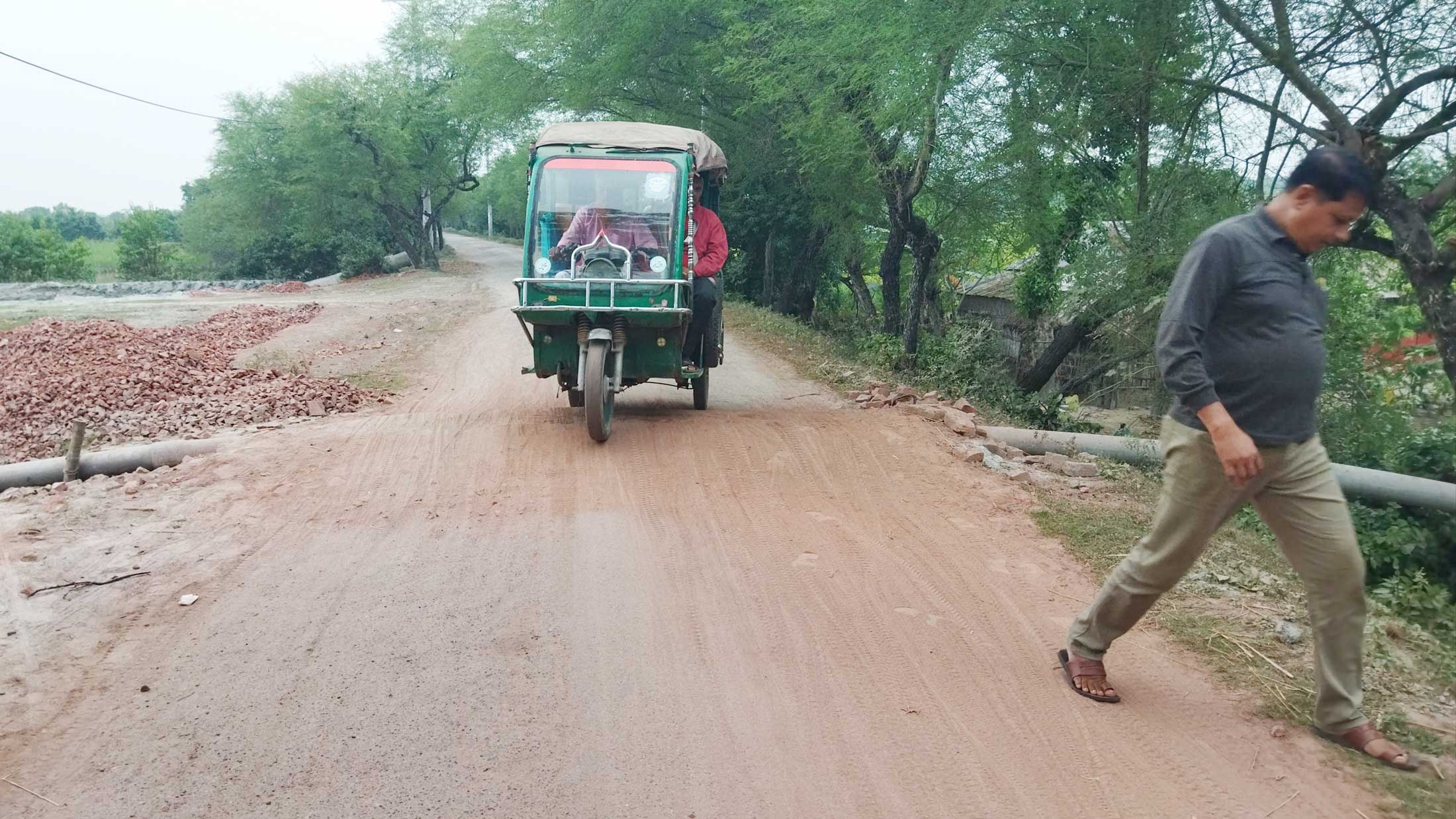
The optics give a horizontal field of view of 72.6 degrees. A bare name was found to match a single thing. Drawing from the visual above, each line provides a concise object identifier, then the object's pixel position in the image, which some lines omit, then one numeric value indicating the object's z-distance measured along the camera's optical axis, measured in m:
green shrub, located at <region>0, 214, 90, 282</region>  34.72
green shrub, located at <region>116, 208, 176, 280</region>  39.09
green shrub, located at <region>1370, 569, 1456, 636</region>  5.66
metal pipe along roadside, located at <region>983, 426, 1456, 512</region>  7.41
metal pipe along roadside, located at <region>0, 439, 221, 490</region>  7.95
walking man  3.54
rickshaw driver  8.59
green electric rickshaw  8.28
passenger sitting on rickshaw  8.88
